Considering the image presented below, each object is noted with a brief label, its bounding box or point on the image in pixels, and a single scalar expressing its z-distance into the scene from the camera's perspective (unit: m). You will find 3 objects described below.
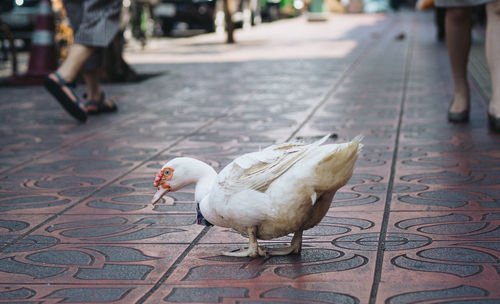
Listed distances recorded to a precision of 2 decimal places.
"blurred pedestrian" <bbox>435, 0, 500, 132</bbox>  5.29
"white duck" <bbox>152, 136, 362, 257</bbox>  2.71
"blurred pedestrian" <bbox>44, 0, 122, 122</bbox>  6.12
